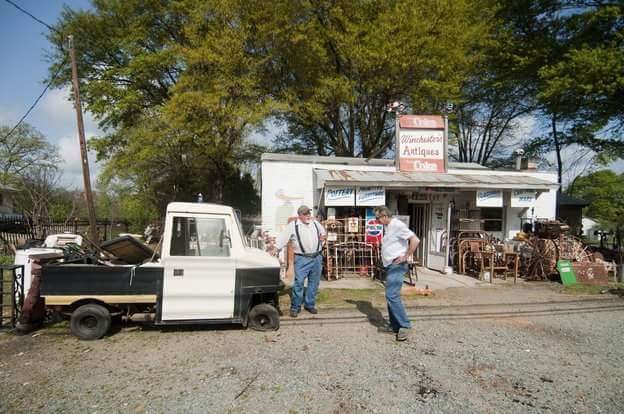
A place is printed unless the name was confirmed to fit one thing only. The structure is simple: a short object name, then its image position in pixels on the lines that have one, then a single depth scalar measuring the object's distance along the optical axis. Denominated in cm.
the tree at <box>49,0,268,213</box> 1445
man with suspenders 541
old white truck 429
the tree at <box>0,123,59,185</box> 3077
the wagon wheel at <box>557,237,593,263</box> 919
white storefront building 916
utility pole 903
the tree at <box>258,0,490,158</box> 1417
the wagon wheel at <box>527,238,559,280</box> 903
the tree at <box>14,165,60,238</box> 1346
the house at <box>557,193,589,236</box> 2080
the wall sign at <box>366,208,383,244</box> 920
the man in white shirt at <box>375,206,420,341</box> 457
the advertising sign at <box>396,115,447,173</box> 1051
